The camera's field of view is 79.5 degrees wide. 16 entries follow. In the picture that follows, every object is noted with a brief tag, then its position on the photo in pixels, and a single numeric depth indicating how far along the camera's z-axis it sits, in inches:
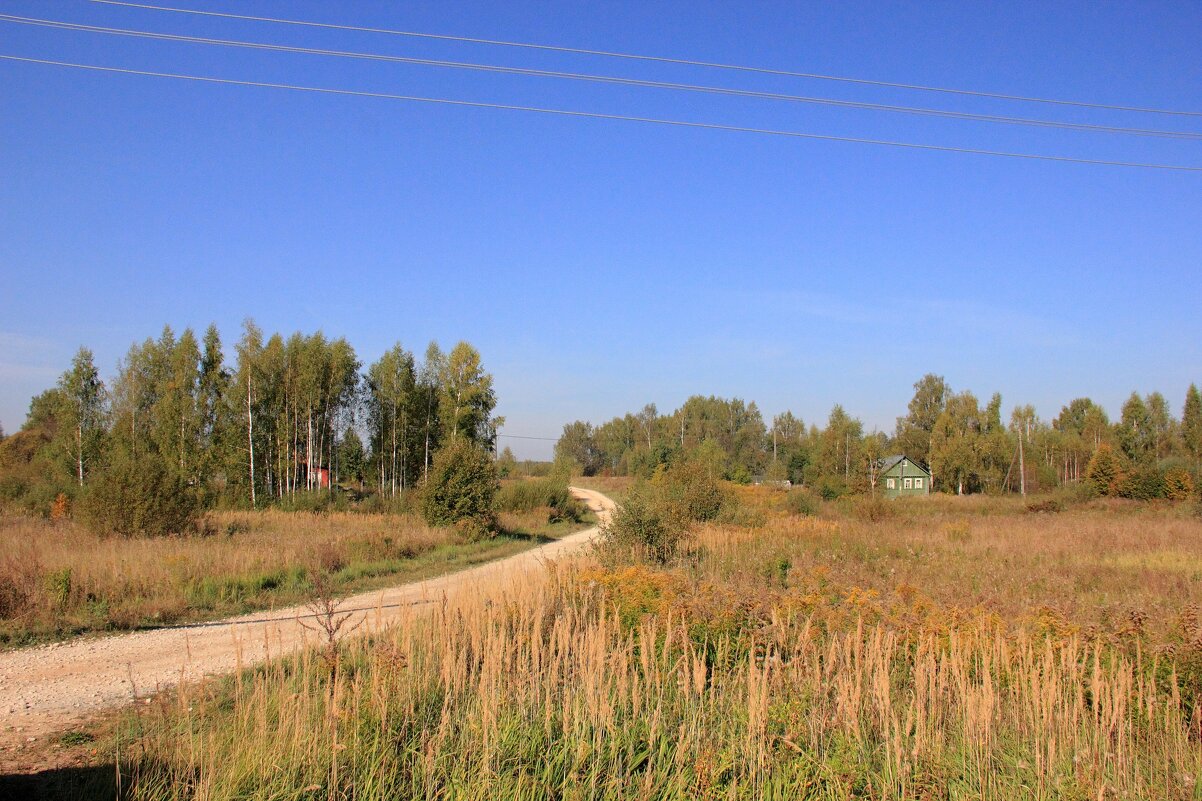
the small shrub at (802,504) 1492.4
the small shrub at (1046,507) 1777.8
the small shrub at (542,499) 1547.7
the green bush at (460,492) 1007.0
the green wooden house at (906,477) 3038.9
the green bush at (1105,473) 2165.4
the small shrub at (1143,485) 1964.8
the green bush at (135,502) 761.0
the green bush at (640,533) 618.0
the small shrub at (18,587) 400.2
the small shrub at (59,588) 416.2
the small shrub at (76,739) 213.3
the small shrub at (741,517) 1037.9
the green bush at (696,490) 1042.7
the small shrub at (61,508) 1086.4
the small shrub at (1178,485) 1904.2
